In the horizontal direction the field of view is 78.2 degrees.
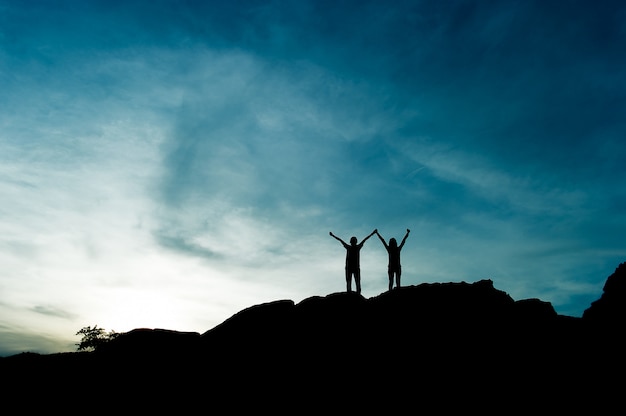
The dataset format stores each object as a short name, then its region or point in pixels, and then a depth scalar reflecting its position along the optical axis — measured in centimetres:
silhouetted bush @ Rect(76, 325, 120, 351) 4322
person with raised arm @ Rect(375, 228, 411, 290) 1989
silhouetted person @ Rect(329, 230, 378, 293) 1948
